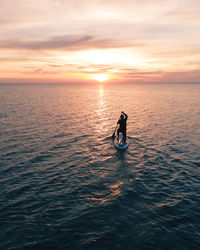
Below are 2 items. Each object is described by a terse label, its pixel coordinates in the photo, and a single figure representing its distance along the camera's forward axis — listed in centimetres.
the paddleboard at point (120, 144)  2107
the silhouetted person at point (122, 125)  2201
